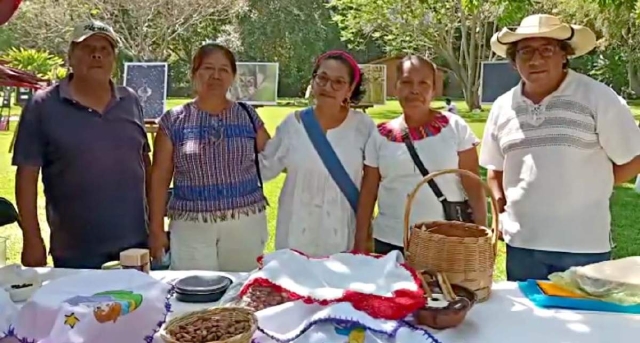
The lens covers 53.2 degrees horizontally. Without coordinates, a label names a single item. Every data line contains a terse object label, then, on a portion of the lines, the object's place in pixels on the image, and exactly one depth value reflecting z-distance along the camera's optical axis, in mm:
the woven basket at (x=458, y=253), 1836
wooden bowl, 1670
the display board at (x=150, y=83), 5664
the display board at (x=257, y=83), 6820
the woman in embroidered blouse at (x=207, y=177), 2621
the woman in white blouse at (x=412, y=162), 2492
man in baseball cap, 2557
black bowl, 1925
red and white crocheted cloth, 1647
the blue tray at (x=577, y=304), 1824
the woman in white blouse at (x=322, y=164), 2607
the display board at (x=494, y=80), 8664
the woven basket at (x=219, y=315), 1424
